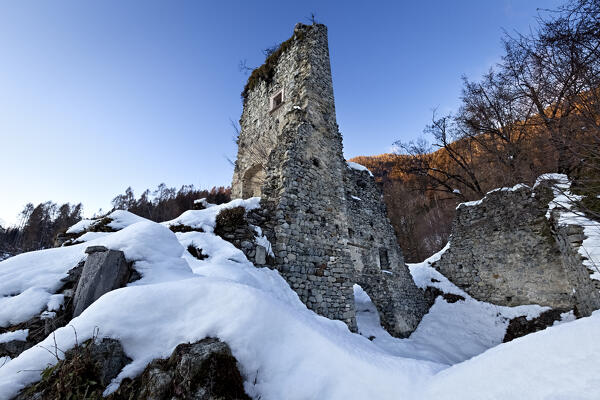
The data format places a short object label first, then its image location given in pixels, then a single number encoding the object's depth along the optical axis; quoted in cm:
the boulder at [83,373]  182
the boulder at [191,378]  188
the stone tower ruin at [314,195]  638
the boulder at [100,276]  295
